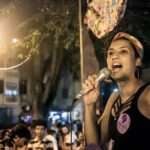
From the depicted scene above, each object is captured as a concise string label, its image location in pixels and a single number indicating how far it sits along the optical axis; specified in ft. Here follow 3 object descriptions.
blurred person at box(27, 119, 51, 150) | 25.27
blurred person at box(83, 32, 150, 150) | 12.24
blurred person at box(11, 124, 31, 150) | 22.90
